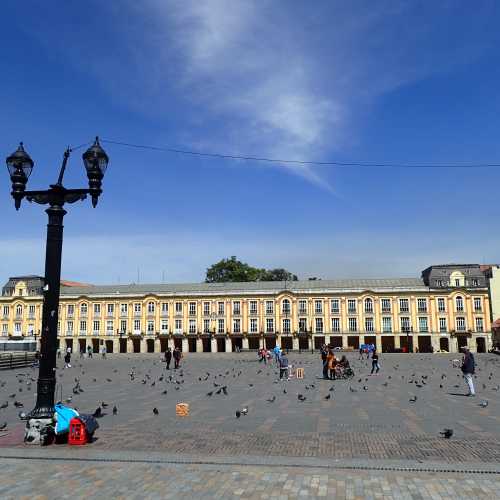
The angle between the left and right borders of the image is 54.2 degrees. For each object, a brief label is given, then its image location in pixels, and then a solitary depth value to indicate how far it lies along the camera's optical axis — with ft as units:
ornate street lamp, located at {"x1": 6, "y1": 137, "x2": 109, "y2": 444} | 33.27
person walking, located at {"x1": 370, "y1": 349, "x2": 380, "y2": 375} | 95.25
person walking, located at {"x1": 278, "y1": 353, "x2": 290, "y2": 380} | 82.84
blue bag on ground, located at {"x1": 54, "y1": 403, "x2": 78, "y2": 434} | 33.06
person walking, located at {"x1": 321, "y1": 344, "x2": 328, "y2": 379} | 83.15
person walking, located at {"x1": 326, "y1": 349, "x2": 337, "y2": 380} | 80.69
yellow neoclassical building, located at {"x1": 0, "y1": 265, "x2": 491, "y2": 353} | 232.94
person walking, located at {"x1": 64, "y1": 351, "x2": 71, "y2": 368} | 128.16
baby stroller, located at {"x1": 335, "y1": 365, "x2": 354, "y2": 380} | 82.48
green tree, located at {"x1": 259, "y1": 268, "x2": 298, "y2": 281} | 319.06
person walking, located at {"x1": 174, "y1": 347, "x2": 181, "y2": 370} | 111.96
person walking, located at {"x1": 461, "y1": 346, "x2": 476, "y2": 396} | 57.36
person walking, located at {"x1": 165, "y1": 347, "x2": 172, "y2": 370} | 112.37
